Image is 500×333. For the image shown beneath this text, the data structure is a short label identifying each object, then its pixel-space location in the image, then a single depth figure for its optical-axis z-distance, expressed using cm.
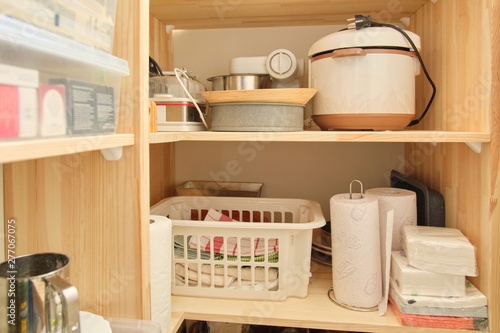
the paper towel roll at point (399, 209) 102
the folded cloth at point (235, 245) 101
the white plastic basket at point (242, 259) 98
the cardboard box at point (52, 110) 47
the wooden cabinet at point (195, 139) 71
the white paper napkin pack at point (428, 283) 87
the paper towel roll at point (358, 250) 92
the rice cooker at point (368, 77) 94
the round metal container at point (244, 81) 113
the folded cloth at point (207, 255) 100
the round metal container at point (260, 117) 96
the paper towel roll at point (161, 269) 80
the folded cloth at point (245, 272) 101
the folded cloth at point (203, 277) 101
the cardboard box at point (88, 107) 53
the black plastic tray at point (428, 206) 104
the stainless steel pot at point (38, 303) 50
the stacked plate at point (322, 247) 120
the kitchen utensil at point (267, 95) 95
